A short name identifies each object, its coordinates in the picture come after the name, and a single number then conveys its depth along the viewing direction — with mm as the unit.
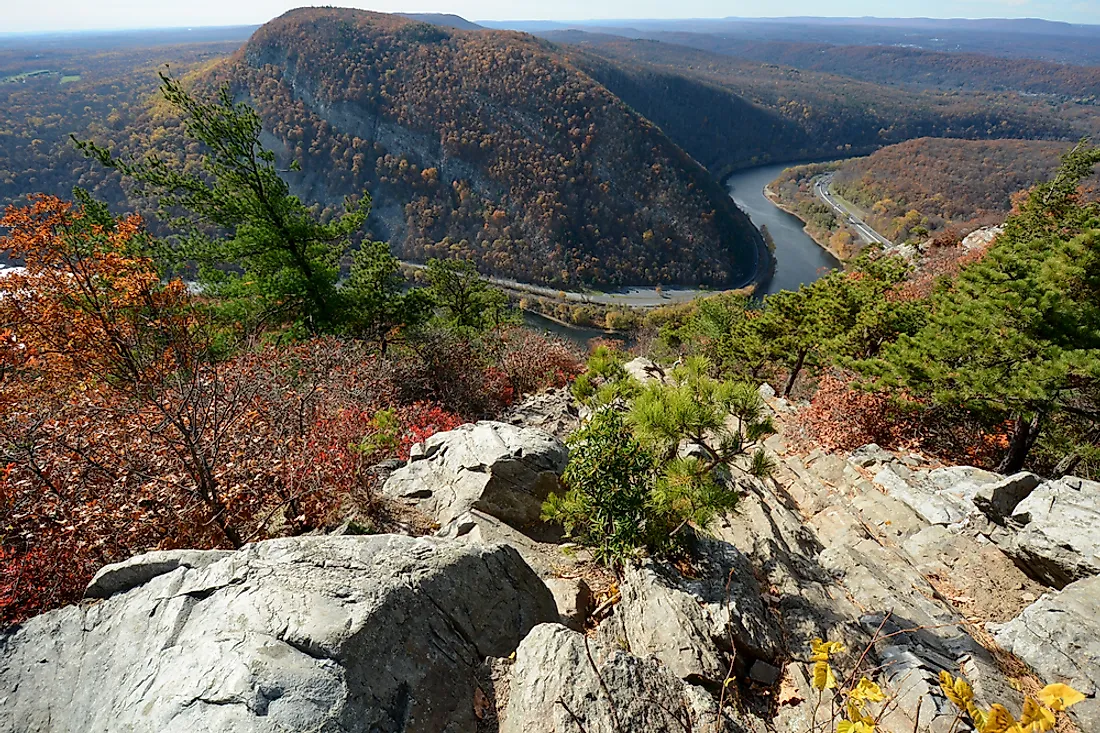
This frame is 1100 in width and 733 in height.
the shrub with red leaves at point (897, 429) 10602
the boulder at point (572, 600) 4402
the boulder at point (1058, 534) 5916
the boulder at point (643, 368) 14180
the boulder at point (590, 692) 2973
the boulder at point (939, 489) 7527
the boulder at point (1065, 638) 4582
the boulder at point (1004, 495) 7250
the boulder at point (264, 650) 2387
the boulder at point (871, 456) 9770
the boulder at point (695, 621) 3924
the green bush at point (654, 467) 4023
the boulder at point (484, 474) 5957
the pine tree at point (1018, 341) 7676
